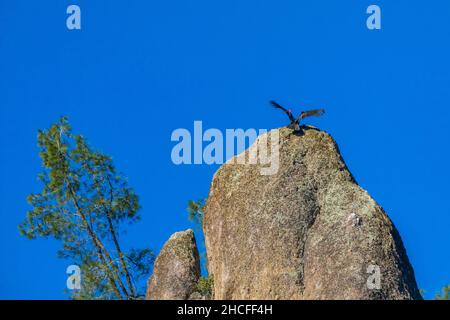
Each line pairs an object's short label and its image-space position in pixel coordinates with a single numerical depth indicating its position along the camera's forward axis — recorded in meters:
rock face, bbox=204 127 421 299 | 40.03
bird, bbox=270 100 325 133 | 44.94
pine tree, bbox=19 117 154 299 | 56.28
